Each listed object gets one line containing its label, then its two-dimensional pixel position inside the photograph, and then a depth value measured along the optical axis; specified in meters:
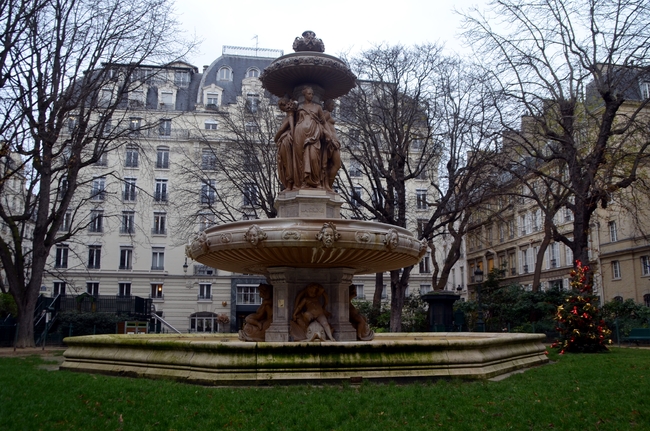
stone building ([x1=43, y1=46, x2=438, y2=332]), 42.91
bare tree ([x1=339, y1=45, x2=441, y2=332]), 22.75
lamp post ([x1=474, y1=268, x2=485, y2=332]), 22.72
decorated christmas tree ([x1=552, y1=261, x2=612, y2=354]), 14.12
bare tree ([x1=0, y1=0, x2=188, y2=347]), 18.09
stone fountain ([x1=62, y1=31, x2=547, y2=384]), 7.21
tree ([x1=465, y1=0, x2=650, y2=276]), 16.66
